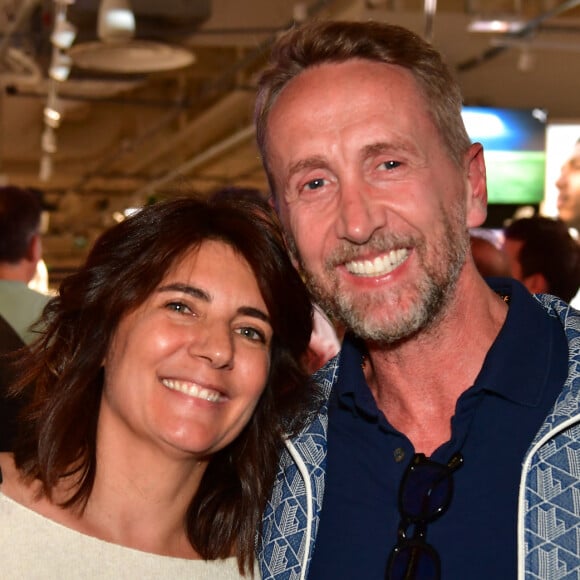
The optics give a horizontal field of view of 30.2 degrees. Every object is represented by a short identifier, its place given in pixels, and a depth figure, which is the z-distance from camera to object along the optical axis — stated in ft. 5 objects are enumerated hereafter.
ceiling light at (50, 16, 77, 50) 20.22
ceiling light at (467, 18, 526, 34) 19.67
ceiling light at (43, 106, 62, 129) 27.12
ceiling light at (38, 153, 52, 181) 31.81
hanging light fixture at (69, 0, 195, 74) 18.43
